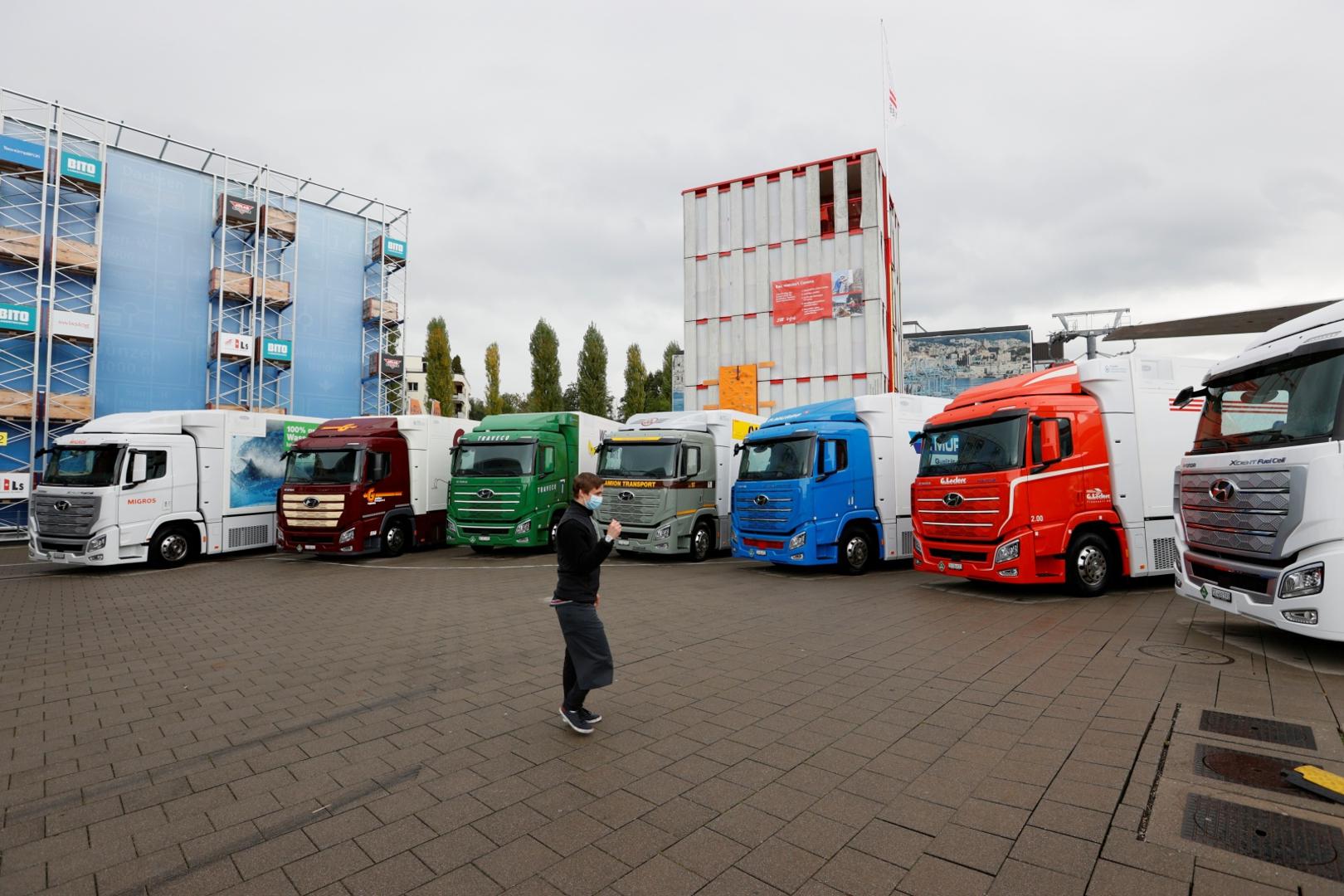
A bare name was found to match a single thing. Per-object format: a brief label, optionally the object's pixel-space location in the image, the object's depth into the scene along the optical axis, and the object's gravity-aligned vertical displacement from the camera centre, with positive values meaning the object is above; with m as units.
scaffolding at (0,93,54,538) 20.30 +5.54
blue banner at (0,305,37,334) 20.11 +4.98
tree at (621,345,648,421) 52.91 +8.16
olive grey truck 13.98 +0.01
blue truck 11.72 -0.03
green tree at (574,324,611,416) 50.25 +8.33
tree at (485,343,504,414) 51.72 +8.04
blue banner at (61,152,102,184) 21.33 +9.97
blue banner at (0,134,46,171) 20.33 +9.96
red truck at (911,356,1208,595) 8.82 +0.07
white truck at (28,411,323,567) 12.87 -0.06
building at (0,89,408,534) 20.89 +6.87
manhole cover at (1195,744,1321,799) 3.44 -1.50
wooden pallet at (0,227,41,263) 20.34 +7.21
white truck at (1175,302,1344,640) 5.30 -0.04
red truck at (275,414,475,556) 14.22 -0.03
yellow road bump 3.30 -1.48
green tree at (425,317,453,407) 48.91 +8.78
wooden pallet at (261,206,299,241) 26.02 +10.07
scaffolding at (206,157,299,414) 24.78 +7.05
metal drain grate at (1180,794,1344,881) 2.76 -1.51
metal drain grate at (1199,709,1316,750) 4.01 -1.50
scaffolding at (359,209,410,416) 29.14 +7.27
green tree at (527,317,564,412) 47.94 +8.33
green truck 14.88 +0.00
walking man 4.37 -0.83
